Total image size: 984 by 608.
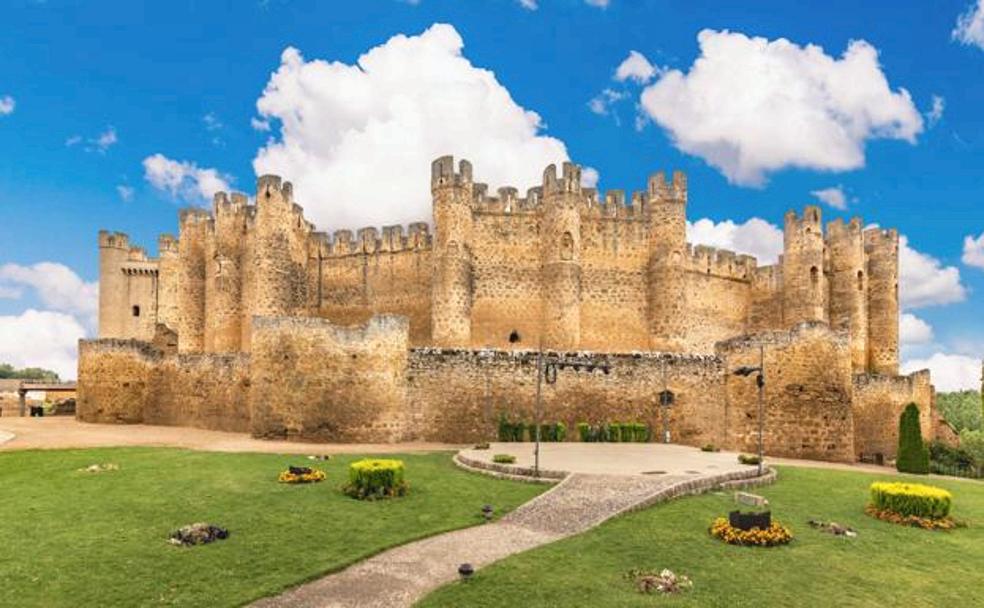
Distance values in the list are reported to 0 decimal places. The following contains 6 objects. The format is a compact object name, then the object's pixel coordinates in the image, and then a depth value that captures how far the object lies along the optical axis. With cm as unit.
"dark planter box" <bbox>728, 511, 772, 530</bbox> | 1166
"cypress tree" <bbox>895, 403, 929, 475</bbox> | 2339
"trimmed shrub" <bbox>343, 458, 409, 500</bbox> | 1405
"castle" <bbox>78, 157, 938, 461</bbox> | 2439
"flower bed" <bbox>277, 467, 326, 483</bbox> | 1526
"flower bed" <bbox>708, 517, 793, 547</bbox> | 1129
